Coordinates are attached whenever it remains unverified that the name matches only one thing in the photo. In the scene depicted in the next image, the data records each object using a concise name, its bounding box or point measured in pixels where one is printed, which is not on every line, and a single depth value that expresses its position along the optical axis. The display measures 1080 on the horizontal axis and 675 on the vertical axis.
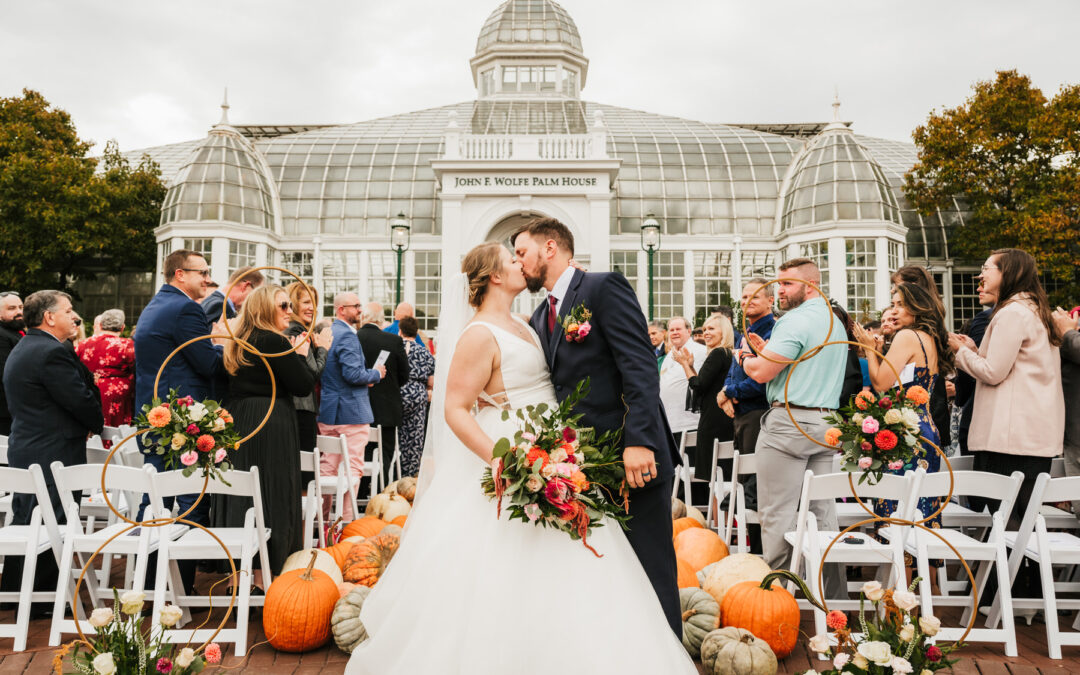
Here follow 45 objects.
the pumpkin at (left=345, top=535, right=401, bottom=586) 4.46
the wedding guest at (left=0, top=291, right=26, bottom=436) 6.40
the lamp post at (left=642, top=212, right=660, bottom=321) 15.50
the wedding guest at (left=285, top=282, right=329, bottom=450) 5.65
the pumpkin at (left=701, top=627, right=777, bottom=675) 3.38
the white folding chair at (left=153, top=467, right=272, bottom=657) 3.82
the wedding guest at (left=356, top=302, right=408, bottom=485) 7.89
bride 2.85
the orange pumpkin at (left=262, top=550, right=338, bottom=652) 3.90
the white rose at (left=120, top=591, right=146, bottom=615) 2.20
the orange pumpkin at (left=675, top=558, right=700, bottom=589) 4.40
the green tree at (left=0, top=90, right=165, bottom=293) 22.16
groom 3.03
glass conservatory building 19.53
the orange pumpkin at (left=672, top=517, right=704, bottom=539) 5.32
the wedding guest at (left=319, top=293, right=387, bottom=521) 6.98
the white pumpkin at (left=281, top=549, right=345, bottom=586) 4.40
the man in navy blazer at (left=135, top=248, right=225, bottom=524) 4.96
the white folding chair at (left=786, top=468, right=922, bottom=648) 3.77
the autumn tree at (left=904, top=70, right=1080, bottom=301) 18.58
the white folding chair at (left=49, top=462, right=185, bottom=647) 3.86
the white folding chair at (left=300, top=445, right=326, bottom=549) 5.06
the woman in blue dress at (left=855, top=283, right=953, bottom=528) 4.63
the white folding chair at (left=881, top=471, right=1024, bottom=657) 3.78
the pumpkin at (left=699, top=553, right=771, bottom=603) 4.14
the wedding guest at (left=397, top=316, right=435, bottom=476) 8.61
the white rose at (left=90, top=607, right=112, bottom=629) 2.22
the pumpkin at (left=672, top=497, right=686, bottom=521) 5.76
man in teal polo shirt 4.41
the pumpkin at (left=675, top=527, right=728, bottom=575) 4.84
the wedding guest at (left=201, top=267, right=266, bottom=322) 5.80
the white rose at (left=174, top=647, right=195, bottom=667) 2.21
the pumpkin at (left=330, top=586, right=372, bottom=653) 3.88
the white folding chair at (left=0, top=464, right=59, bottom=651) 3.90
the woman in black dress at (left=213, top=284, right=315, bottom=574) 4.60
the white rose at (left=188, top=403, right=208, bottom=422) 3.53
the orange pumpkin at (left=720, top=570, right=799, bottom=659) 3.81
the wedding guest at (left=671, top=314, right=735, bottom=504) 6.32
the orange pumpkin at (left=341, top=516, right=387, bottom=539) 5.25
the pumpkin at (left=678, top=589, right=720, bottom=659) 3.79
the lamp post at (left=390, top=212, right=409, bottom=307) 15.44
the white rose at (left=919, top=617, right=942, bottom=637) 2.22
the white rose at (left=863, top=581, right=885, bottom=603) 2.34
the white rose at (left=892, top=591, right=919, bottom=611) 2.26
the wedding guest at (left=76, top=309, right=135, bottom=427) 6.53
